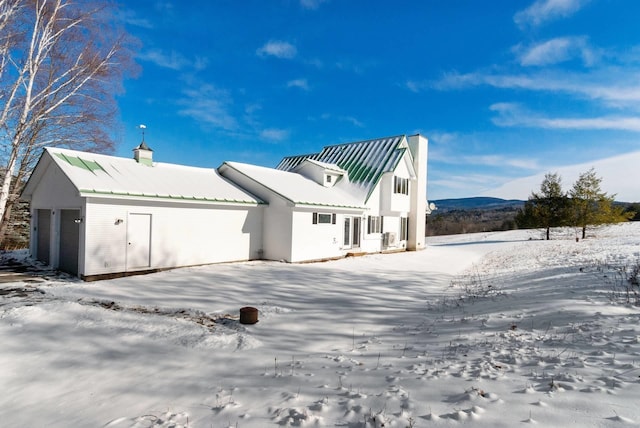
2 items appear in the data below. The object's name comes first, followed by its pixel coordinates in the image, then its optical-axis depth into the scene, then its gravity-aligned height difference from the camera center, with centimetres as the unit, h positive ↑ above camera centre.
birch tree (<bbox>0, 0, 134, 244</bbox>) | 1380 +640
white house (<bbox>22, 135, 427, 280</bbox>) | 1122 +25
